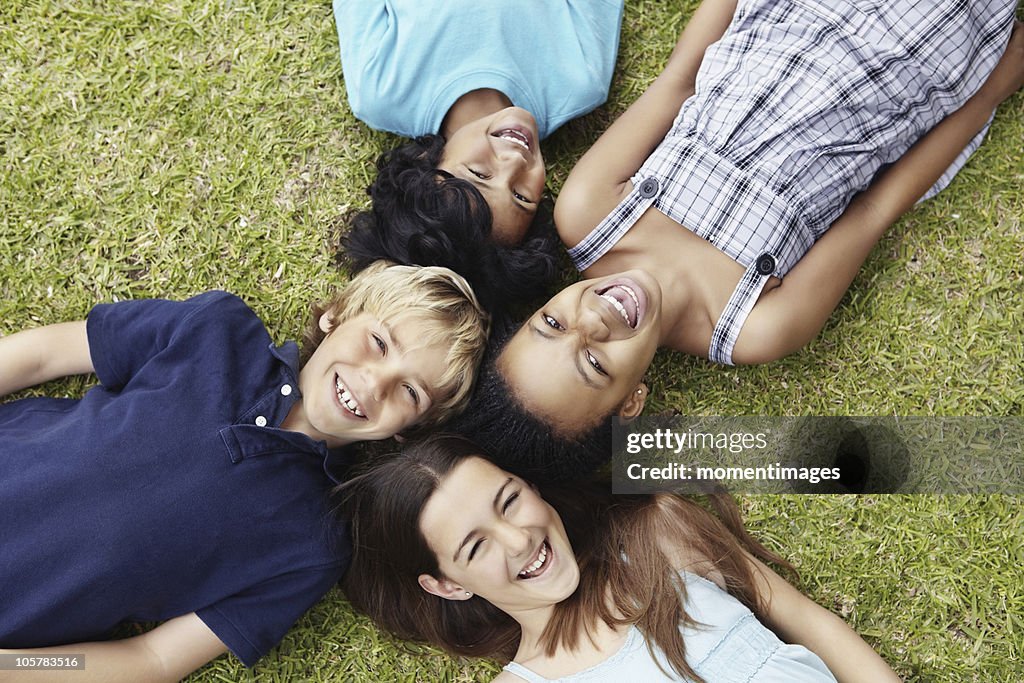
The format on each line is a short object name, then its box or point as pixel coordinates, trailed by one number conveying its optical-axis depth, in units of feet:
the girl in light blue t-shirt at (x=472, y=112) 6.55
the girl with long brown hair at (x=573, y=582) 6.03
